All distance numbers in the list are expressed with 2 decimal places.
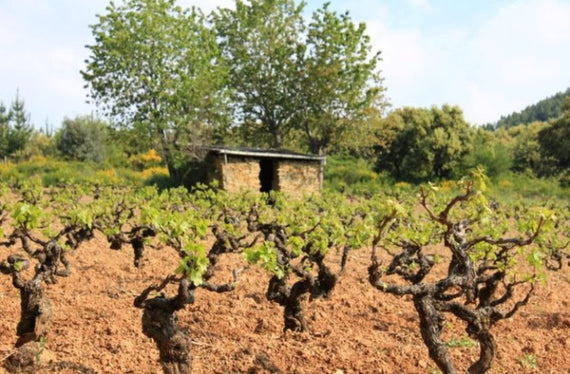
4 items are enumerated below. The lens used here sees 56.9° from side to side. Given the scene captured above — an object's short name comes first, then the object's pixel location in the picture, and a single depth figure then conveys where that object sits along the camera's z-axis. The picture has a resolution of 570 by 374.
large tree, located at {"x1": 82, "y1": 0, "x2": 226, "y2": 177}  28.72
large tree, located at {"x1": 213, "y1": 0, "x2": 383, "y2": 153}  34.16
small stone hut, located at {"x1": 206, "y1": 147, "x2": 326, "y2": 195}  24.94
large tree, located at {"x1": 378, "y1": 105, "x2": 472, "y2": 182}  35.41
